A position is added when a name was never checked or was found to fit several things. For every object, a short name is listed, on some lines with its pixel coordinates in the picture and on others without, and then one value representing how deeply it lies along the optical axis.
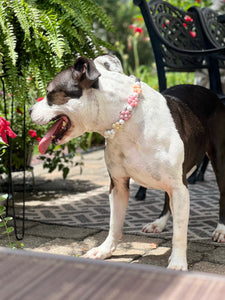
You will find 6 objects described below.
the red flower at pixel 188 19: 4.64
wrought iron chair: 4.01
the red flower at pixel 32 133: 4.33
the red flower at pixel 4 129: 2.78
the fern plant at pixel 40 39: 2.89
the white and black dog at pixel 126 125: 2.46
